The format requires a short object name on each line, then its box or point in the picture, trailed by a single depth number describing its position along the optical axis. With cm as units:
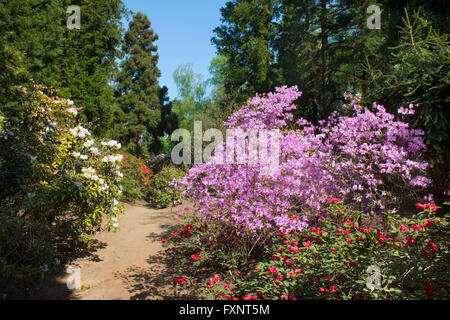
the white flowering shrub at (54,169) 508
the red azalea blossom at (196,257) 484
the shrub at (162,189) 1113
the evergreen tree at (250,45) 1891
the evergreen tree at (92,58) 1315
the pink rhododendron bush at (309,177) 446
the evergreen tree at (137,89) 2343
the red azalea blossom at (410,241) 300
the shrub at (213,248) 480
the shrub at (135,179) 1127
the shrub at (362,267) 299
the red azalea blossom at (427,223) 311
